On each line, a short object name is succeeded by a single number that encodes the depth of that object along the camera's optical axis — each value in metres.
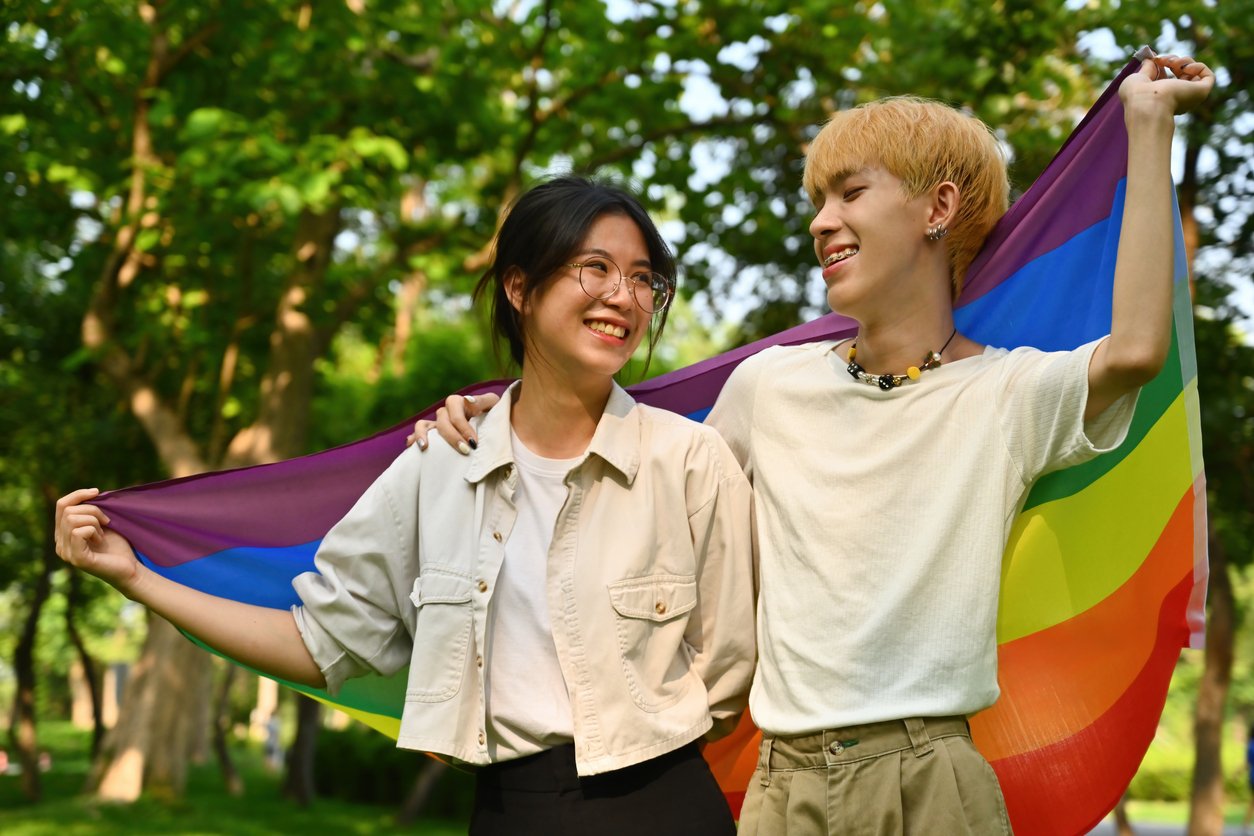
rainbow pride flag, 2.94
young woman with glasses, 2.73
